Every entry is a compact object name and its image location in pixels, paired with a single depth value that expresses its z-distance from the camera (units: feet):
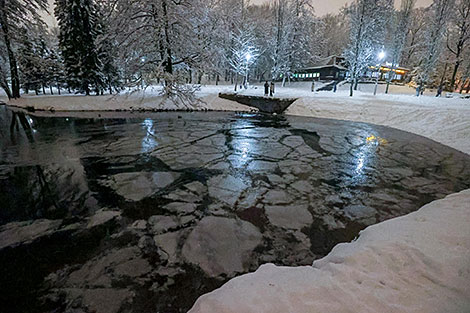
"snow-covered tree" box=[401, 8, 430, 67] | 137.34
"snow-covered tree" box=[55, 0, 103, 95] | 62.48
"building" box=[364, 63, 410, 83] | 133.39
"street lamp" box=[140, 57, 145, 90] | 50.65
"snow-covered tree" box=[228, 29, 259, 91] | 94.94
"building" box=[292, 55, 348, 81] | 118.62
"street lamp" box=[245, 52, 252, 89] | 91.72
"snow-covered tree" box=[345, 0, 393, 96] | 71.36
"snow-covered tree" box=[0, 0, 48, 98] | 55.82
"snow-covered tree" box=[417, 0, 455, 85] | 77.77
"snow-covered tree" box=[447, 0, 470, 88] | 81.07
